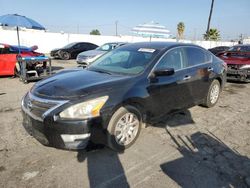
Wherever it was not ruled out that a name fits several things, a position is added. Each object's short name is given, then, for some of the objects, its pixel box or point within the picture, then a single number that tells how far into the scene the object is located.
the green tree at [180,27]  41.44
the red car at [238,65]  6.82
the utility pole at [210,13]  22.07
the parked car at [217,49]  15.34
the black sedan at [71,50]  13.81
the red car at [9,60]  7.08
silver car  9.97
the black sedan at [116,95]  2.43
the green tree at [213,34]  36.19
